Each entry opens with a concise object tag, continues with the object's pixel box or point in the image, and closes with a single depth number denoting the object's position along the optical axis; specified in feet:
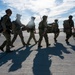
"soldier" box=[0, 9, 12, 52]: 14.17
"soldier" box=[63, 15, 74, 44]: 20.98
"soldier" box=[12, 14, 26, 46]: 18.37
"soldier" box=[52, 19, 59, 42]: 23.77
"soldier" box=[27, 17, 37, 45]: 20.60
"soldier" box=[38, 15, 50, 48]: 17.67
